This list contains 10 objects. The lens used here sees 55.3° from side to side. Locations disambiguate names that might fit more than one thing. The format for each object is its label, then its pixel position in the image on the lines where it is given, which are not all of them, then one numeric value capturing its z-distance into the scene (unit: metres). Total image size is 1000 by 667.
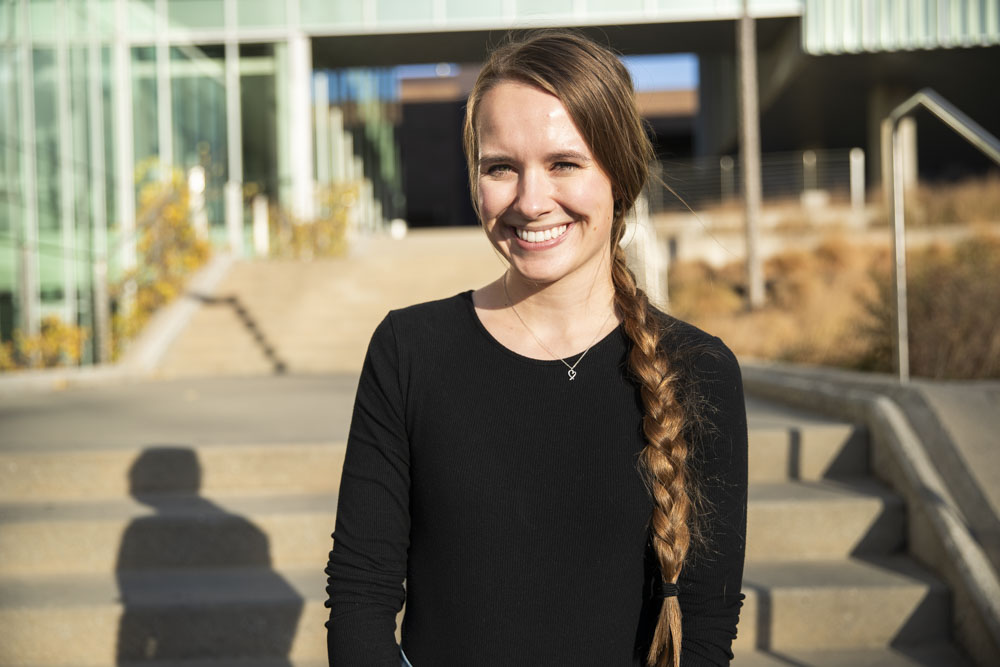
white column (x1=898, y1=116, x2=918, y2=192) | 19.42
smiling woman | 1.40
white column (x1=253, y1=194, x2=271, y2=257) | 15.94
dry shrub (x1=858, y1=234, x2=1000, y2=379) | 4.66
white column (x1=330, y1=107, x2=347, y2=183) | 22.31
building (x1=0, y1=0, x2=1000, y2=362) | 11.88
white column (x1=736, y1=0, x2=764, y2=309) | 13.04
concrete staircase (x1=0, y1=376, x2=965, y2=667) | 3.19
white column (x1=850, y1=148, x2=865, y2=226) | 17.29
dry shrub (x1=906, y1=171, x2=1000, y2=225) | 15.26
